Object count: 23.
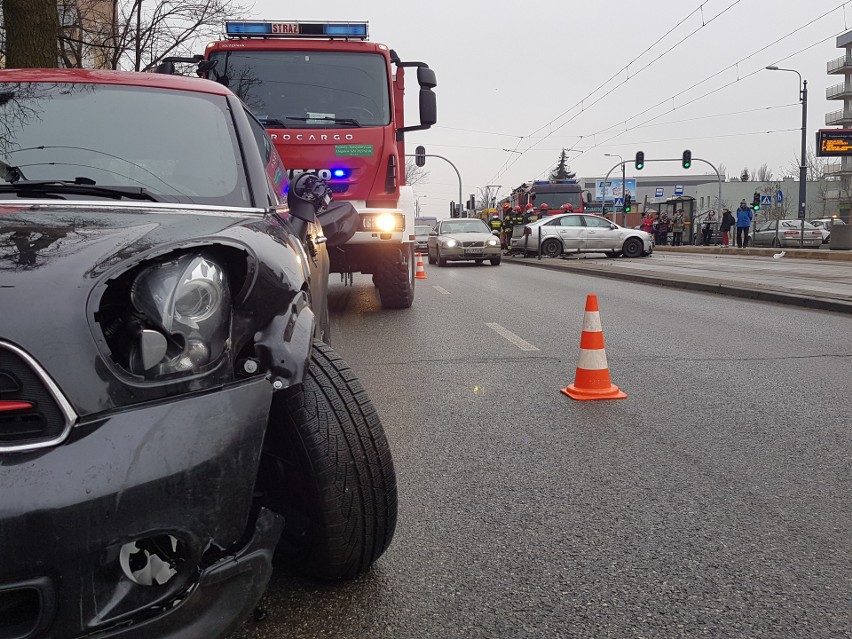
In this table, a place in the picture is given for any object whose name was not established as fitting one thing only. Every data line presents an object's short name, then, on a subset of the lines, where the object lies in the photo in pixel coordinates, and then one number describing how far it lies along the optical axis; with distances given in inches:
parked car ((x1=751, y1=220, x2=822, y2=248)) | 1192.8
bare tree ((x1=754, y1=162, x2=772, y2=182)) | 4372.5
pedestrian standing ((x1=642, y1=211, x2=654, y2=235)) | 1449.3
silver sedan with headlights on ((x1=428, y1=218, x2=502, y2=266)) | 845.2
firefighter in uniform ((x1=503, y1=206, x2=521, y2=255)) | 1073.5
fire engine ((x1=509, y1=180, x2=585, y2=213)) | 1189.7
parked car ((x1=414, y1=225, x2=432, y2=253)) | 1380.4
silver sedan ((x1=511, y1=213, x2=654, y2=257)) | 955.3
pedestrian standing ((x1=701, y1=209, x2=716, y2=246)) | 1431.3
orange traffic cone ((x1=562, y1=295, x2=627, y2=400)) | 182.5
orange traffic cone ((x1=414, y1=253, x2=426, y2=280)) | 630.5
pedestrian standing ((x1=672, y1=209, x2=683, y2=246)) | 1338.6
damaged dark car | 52.8
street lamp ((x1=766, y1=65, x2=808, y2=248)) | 1219.9
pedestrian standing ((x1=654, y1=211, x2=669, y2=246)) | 1448.9
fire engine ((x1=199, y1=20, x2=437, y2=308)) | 309.3
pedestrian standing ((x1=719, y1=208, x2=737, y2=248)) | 1246.3
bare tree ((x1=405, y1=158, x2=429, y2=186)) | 2976.1
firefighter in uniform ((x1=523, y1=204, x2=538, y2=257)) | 970.1
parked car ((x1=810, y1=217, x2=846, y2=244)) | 1389.3
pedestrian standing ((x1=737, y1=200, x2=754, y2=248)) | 1124.5
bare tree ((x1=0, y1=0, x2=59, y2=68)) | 462.6
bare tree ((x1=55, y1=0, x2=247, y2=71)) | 799.7
